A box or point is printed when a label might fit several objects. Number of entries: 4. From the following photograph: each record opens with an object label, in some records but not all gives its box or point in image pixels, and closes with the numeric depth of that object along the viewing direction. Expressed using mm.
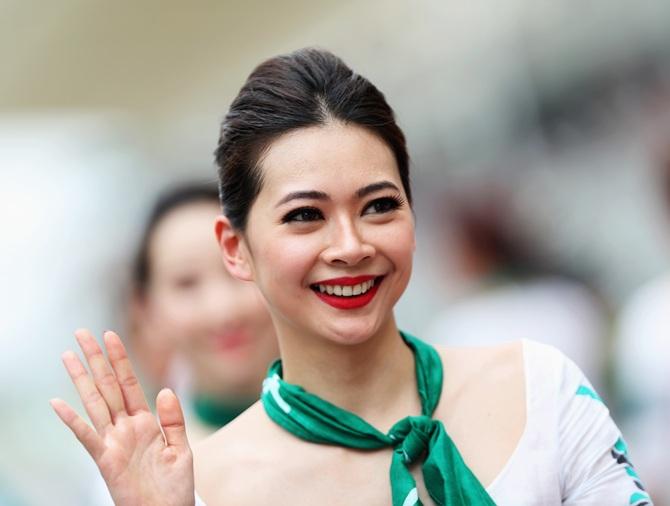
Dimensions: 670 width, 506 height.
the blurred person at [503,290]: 7027
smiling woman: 3484
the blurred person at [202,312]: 5980
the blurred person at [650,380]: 5980
